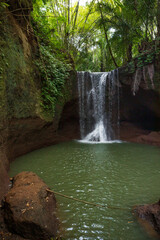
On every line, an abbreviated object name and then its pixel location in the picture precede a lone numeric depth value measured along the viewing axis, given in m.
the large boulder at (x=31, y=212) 2.13
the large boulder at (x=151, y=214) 2.26
